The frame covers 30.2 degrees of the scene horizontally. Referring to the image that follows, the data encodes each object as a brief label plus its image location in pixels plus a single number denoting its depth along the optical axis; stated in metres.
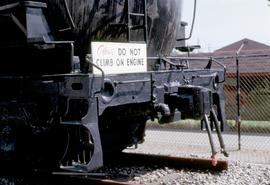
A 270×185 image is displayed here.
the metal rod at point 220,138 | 6.09
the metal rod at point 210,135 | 5.71
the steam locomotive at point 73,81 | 5.11
